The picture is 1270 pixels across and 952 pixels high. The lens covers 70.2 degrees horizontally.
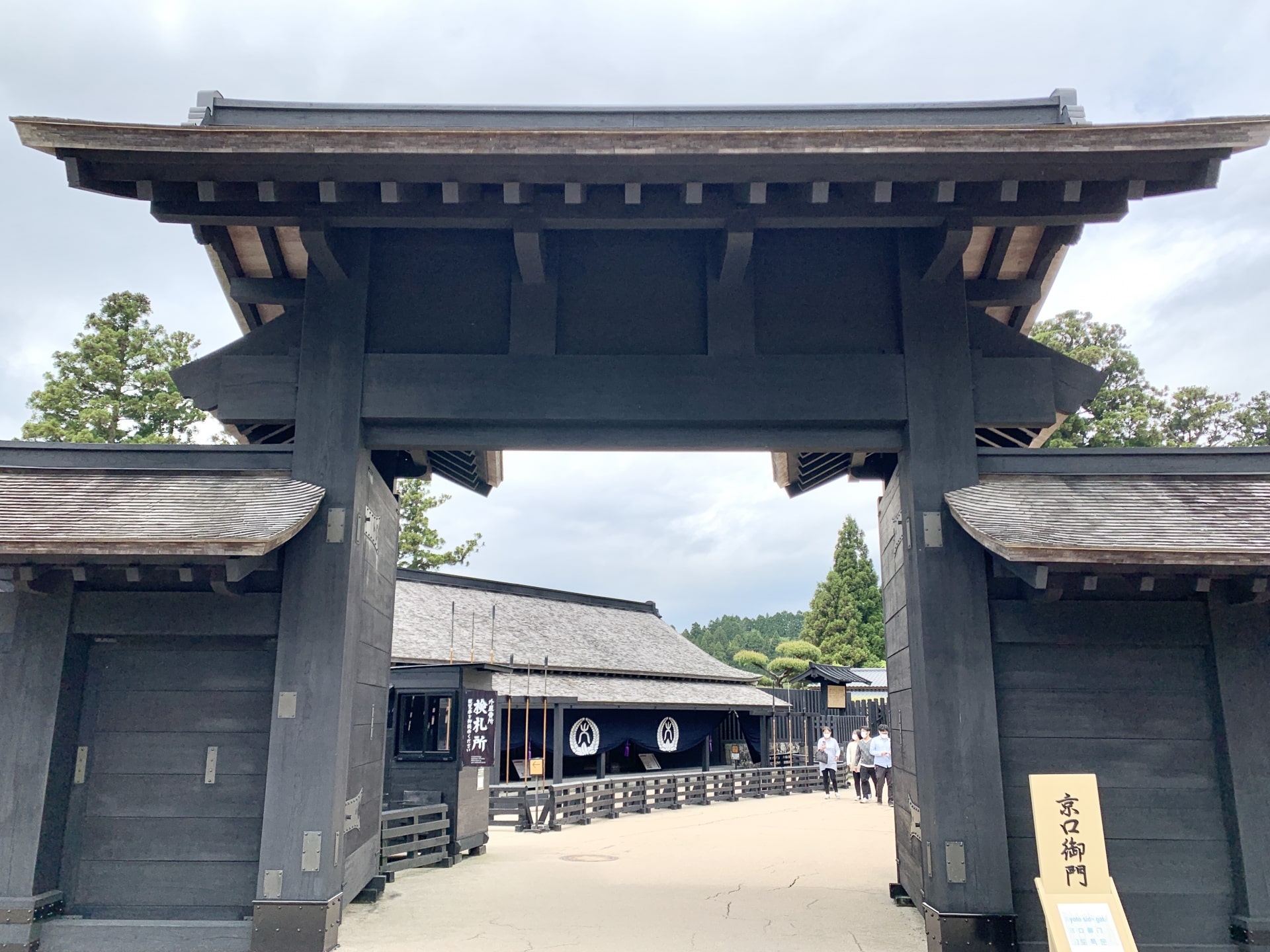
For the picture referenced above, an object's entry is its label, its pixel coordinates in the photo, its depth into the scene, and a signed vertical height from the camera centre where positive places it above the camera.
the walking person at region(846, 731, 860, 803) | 21.38 -1.31
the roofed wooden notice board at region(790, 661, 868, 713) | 28.14 +0.64
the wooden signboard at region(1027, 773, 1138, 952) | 5.11 -0.97
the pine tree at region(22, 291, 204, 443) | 23.28 +8.18
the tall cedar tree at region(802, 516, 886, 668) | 49.84 +5.02
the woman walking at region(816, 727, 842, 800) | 22.84 -1.41
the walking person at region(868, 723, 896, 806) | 20.33 -1.23
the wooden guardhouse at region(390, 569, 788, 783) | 20.41 +0.62
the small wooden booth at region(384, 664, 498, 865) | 12.30 -0.60
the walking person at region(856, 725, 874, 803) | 21.38 -1.58
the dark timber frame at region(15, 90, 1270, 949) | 6.19 +3.20
